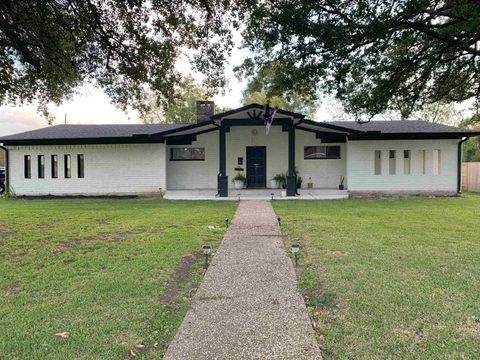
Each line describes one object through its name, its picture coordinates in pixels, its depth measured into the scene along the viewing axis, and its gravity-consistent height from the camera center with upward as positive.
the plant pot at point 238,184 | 18.20 -0.51
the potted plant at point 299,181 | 18.25 -0.40
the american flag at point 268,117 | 14.36 +2.37
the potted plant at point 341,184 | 17.99 -0.53
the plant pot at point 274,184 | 18.28 -0.52
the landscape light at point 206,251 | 5.12 -1.11
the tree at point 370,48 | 6.69 +2.83
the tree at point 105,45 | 8.24 +3.28
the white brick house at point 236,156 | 16.36 +0.89
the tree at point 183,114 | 39.19 +6.90
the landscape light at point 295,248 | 5.20 -1.09
